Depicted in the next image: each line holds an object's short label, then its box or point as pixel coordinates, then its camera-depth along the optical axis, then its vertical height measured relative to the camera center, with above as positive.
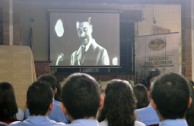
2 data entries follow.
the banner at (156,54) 9.43 +0.16
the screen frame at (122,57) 10.45 +0.10
